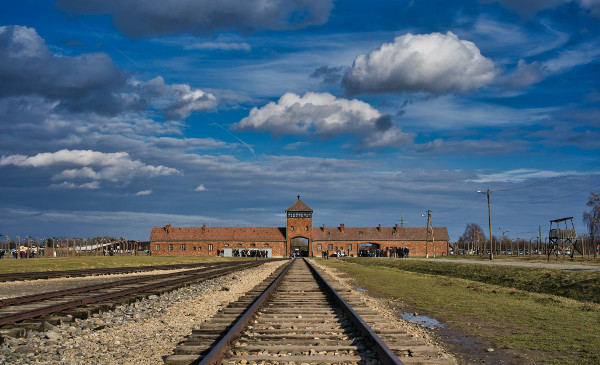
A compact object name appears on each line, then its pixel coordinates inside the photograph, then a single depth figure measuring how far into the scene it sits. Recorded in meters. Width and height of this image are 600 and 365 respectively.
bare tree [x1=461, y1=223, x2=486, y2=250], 176.27
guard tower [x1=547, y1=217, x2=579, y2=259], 42.91
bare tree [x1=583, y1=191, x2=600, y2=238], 75.81
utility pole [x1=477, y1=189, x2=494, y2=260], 51.59
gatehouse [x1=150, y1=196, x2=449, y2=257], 97.19
